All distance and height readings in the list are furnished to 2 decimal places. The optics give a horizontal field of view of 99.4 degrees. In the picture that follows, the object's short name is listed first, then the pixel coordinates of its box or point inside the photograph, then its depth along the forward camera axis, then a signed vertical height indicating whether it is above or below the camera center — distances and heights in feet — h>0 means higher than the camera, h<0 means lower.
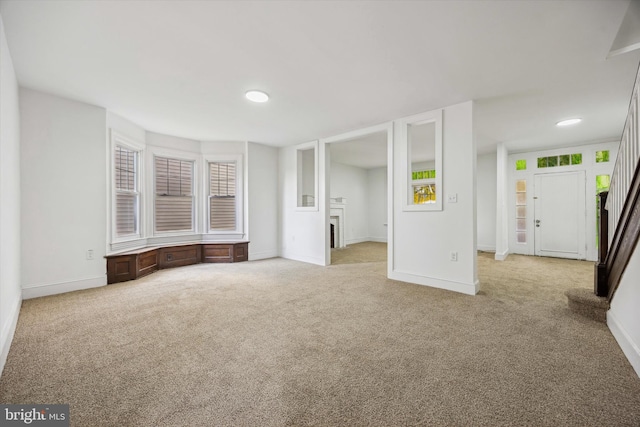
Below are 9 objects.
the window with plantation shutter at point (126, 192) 14.38 +1.16
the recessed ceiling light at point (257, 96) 10.73 +4.76
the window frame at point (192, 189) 16.67 +1.59
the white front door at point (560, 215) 19.14 -0.31
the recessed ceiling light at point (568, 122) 14.24 +4.75
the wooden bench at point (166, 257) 13.14 -2.64
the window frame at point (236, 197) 18.85 +1.10
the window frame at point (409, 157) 12.17 +2.57
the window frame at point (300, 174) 17.84 +2.64
